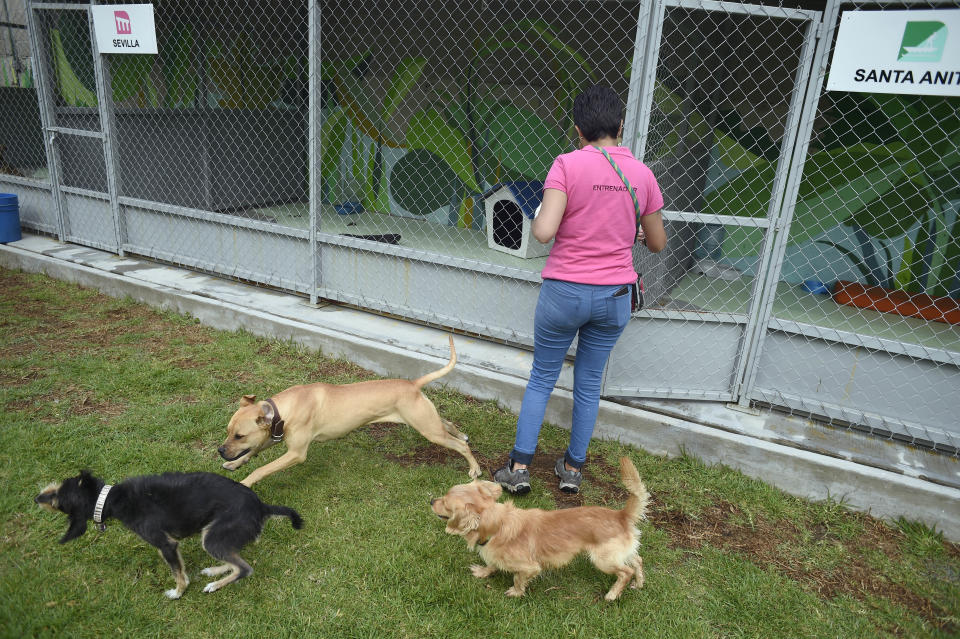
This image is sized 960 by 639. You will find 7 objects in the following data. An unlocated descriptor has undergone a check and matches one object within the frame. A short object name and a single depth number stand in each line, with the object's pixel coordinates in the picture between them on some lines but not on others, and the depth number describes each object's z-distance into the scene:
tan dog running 3.12
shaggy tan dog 2.66
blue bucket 6.93
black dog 2.58
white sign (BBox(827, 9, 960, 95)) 3.18
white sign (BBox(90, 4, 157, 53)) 5.68
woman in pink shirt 2.93
